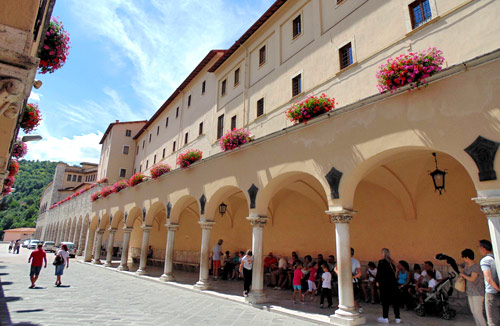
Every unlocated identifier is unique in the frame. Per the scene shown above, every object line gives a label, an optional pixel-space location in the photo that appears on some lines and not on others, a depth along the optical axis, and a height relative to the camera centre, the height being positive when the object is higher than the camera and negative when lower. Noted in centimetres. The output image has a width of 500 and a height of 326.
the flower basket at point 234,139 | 1181 +378
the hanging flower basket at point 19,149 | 1218 +341
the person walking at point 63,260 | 1227 -87
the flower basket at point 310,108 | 912 +389
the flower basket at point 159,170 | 1692 +370
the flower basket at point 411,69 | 673 +379
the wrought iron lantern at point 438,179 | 768 +158
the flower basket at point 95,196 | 2674 +360
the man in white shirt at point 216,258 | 1627 -91
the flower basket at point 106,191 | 2418 +359
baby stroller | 781 -141
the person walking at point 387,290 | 722 -105
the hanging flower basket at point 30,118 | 981 +371
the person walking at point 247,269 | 1028 -91
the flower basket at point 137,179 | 1967 +369
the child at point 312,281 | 1007 -123
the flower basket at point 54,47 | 692 +419
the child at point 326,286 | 878 -121
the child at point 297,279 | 968 -113
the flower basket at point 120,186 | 2189 +365
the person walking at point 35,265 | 1149 -100
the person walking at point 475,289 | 545 -76
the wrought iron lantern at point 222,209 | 1385 +137
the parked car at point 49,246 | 4072 -113
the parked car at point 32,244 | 5106 -114
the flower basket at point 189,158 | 1466 +378
